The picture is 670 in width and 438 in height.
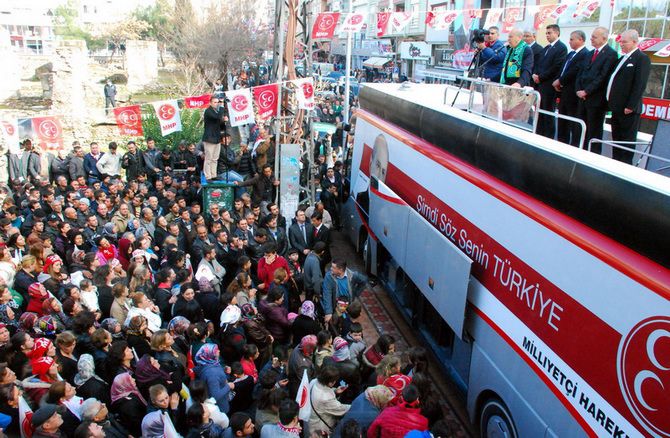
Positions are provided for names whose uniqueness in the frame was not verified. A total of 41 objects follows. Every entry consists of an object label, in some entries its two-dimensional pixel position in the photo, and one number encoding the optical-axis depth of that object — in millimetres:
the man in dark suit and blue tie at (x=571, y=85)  6938
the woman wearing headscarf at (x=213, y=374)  5031
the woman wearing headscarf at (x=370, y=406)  4762
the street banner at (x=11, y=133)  11844
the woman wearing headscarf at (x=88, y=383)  4949
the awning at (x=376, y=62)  44969
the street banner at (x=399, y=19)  24031
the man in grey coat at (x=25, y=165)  12320
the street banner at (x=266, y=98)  11344
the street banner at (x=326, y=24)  16641
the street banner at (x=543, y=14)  22641
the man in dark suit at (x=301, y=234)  9312
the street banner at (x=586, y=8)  20391
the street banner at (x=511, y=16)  26531
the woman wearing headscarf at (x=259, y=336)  5992
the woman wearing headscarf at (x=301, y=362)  5498
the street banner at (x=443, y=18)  24495
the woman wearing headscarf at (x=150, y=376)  4988
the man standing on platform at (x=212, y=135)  11776
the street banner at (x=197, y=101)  12698
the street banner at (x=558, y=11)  22255
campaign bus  3676
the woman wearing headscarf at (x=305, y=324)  6312
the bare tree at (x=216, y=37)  31516
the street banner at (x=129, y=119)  12502
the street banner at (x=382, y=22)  24688
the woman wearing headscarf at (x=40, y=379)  4957
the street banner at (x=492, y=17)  26131
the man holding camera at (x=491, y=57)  8406
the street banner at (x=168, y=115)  12352
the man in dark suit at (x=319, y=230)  9367
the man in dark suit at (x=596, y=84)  6441
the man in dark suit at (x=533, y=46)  7913
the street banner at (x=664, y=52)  17688
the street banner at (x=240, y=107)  11469
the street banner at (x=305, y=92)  11280
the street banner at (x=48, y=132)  12367
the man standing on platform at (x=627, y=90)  6117
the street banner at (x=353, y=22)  18109
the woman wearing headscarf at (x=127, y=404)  4828
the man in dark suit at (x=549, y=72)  7355
